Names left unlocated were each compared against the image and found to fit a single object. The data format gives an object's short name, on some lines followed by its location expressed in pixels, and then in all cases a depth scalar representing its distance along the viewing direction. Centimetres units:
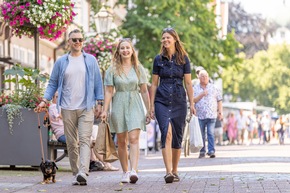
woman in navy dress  1328
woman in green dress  1307
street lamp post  2850
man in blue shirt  1299
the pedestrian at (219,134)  4124
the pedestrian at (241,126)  4876
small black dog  1318
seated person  1683
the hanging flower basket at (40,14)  1811
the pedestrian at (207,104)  2144
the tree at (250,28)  7912
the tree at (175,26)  3988
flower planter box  1644
